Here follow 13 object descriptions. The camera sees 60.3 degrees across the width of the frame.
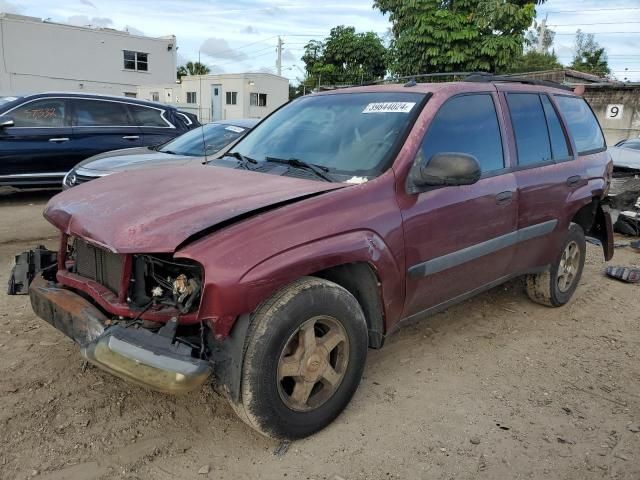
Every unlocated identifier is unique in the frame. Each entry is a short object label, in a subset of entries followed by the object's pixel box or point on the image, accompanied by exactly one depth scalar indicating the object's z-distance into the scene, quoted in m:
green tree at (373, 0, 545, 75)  13.74
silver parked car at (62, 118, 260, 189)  6.51
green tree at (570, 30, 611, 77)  43.18
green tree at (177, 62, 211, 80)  58.47
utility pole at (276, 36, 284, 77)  46.66
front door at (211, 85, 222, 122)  34.69
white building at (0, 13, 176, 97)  31.14
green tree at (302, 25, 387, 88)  33.38
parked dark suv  8.29
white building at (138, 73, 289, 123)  33.91
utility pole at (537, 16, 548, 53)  50.74
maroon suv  2.48
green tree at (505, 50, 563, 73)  43.56
